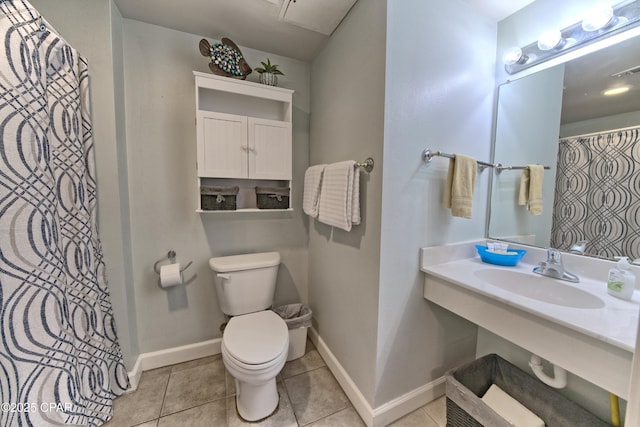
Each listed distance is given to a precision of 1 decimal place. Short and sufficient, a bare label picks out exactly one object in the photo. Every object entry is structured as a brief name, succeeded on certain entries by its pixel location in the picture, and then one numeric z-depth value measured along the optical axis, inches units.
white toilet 45.6
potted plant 62.6
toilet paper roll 58.8
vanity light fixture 39.4
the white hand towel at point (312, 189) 60.9
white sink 27.5
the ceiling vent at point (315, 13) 49.6
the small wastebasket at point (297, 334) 66.0
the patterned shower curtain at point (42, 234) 32.9
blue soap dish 50.2
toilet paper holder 62.1
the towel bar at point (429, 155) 46.6
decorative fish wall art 56.9
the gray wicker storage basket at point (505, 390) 39.3
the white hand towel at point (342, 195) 48.9
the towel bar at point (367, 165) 46.6
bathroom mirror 40.2
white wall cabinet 57.6
